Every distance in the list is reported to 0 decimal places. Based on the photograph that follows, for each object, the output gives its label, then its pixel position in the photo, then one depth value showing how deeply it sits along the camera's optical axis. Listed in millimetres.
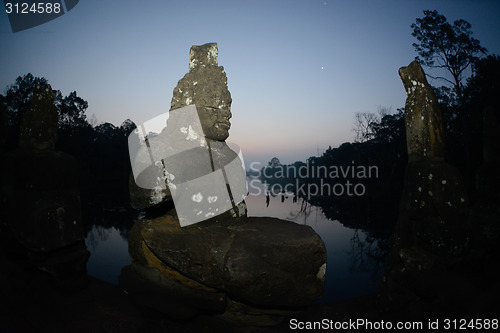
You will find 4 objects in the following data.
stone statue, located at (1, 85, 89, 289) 2918
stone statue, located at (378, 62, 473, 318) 2609
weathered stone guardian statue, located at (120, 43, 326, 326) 2107
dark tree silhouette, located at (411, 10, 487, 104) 13656
